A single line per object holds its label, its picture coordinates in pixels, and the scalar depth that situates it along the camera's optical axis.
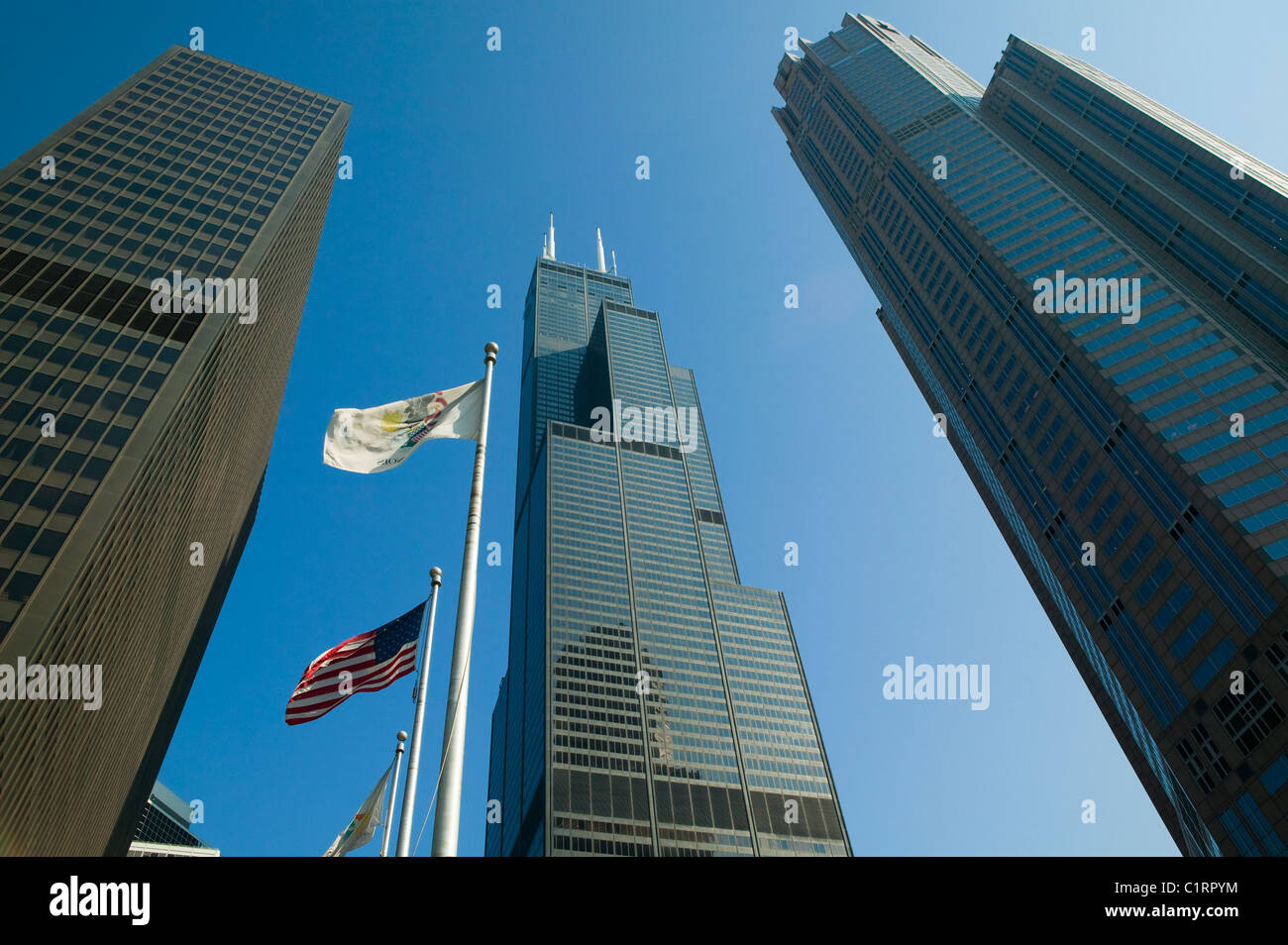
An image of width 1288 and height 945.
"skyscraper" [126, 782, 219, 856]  162.50
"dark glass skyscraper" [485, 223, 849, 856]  132.12
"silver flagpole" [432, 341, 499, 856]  15.04
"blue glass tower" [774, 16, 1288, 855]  62.59
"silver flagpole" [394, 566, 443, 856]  23.19
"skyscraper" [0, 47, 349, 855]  48.12
